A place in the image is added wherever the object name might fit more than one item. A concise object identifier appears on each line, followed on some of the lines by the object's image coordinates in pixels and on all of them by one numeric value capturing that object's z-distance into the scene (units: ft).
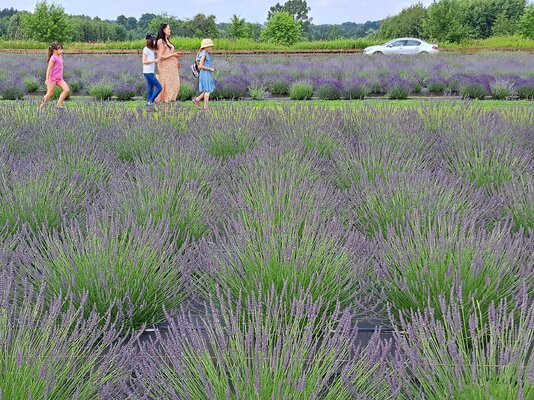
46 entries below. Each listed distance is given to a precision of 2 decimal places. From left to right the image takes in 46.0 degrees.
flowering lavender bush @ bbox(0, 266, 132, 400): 7.06
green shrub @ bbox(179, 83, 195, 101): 56.44
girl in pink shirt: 42.80
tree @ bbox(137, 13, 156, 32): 499.18
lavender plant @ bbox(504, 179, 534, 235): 14.23
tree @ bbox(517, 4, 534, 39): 163.63
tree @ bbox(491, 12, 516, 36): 223.92
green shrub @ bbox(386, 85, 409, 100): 57.77
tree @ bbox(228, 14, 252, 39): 190.19
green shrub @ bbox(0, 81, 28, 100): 55.88
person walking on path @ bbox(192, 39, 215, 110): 42.16
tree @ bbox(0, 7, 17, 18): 545.15
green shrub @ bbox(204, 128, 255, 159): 23.00
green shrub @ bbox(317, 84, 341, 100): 56.95
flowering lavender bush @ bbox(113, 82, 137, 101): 56.75
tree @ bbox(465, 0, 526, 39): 246.68
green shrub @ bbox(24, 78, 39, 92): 62.95
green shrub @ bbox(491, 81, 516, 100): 55.52
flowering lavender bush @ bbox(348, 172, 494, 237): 14.20
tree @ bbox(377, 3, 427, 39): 223.71
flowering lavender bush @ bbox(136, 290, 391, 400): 6.85
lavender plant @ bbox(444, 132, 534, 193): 18.12
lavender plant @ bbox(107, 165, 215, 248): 14.29
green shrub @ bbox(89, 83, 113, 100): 57.62
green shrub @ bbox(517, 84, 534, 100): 58.29
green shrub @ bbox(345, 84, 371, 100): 57.31
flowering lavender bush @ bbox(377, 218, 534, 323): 10.60
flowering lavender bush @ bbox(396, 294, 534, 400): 6.57
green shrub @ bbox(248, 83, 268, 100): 54.85
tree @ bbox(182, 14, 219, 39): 234.62
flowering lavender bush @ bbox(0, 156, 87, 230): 14.56
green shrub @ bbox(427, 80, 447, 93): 61.82
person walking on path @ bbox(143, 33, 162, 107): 42.11
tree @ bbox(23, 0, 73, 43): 159.12
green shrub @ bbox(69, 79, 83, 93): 63.67
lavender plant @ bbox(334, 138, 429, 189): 17.95
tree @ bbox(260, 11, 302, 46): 177.88
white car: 119.65
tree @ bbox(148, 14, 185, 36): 227.20
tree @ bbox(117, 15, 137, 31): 493.36
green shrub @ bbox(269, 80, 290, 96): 61.86
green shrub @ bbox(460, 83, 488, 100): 56.44
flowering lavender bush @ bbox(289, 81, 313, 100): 56.54
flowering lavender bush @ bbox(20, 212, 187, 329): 10.65
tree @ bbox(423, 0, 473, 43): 152.56
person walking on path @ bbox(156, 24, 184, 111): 41.42
